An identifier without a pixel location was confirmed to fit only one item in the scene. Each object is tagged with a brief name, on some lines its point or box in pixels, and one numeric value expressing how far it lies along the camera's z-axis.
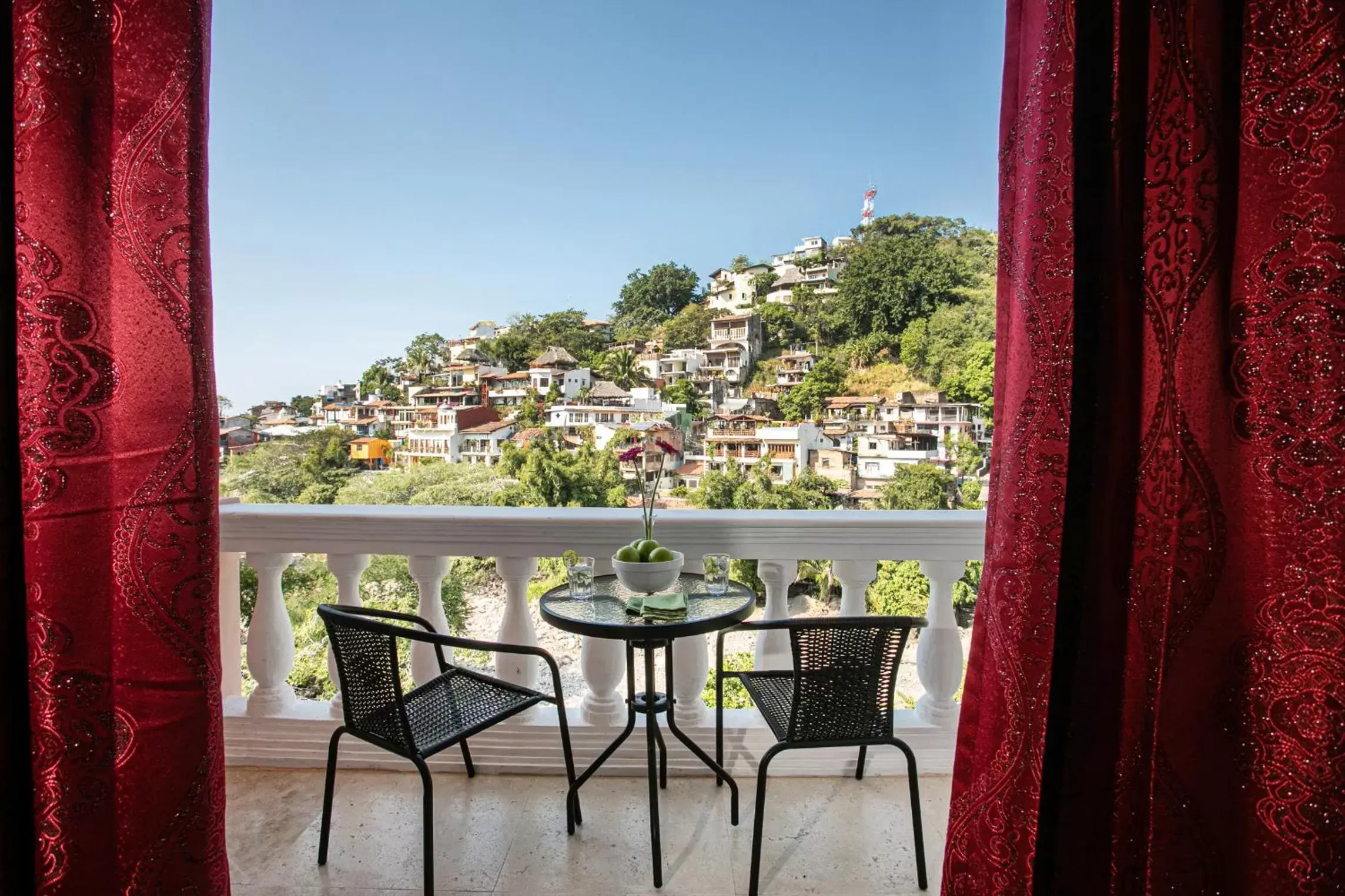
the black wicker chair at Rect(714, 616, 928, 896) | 1.37
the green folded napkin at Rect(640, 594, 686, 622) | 1.45
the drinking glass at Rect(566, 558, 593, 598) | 1.63
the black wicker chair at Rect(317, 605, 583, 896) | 1.33
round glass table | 1.42
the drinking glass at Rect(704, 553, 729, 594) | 1.66
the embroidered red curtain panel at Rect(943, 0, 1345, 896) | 0.76
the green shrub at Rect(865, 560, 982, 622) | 2.40
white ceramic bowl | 1.55
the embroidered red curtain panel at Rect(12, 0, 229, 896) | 0.84
